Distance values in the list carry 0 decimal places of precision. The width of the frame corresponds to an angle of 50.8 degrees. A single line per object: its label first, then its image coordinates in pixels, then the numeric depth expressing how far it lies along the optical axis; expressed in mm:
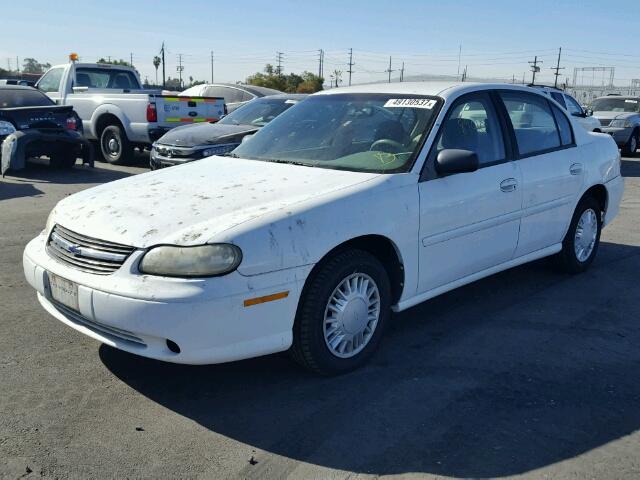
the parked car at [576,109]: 15242
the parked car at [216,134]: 9898
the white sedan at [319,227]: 3270
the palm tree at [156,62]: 109588
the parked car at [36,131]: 10461
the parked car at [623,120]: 18516
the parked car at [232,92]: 16422
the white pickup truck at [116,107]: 12477
